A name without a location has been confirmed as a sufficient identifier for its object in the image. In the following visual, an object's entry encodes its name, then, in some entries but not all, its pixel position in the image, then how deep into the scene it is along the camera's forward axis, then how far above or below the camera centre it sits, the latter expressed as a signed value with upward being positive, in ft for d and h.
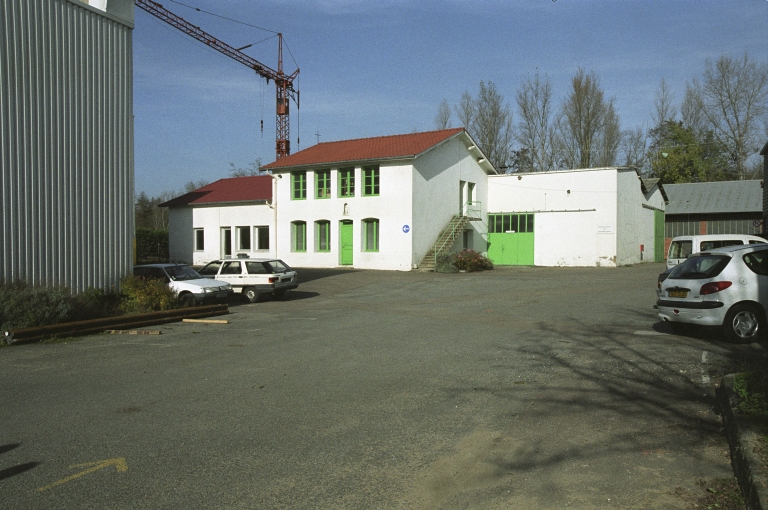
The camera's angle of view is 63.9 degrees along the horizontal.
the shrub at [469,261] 102.42 -4.36
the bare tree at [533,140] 170.38 +26.66
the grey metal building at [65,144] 45.83 +7.55
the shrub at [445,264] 102.27 -4.94
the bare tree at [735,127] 164.66 +29.24
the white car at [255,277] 67.56 -4.50
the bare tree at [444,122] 172.96 +31.83
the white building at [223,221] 125.80 +3.19
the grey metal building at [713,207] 158.92 +6.82
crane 180.69 +47.74
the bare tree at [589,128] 161.89 +28.65
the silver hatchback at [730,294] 34.17 -3.41
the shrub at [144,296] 52.11 -5.12
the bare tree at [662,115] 174.40 +33.71
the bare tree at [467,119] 171.94 +32.36
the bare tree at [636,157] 182.39 +22.93
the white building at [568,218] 113.80 +3.25
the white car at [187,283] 58.03 -4.49
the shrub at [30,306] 40.09 -4.66
